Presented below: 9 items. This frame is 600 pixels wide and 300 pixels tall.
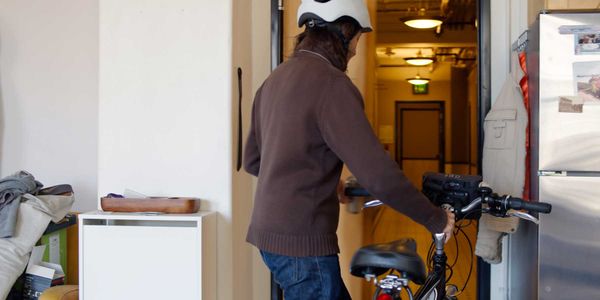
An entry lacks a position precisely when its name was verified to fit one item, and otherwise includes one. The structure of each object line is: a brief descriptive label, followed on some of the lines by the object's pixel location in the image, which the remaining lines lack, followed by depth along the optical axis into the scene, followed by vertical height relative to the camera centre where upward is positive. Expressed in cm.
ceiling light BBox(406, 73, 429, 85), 1135 +142
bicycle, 146 -27
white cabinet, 235 -48
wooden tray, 244 -25
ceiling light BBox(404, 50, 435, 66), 862 +140
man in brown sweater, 142 -4
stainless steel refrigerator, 224 -2
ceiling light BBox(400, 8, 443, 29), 579 +135
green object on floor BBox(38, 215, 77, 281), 298 -52
